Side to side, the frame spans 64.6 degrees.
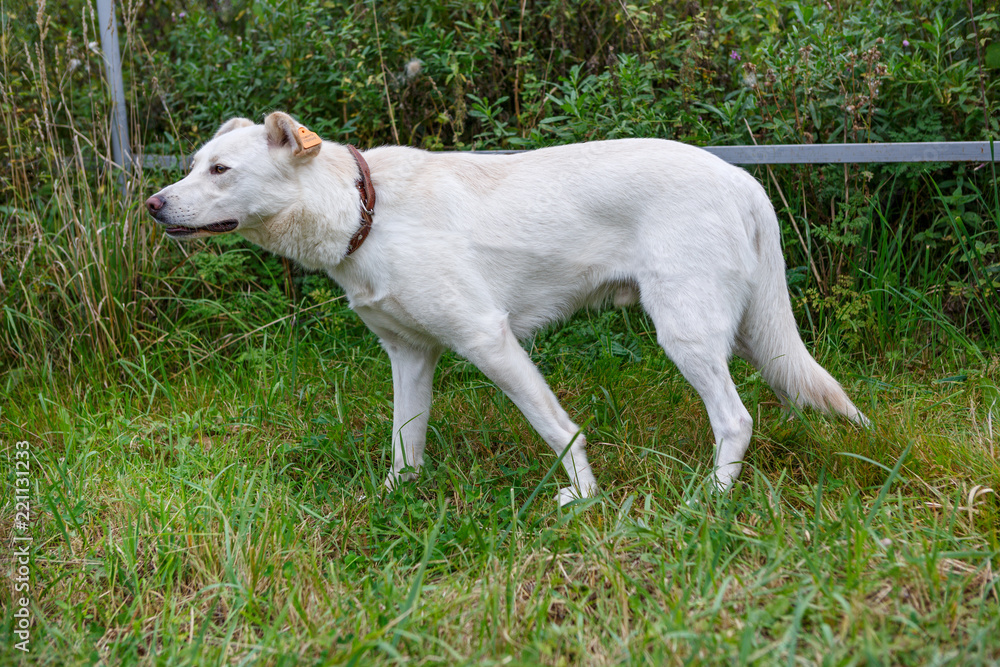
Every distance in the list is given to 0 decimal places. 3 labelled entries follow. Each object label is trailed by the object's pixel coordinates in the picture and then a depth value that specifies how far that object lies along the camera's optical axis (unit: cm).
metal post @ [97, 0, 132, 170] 428
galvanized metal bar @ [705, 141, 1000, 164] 342
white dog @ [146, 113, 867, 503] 275
